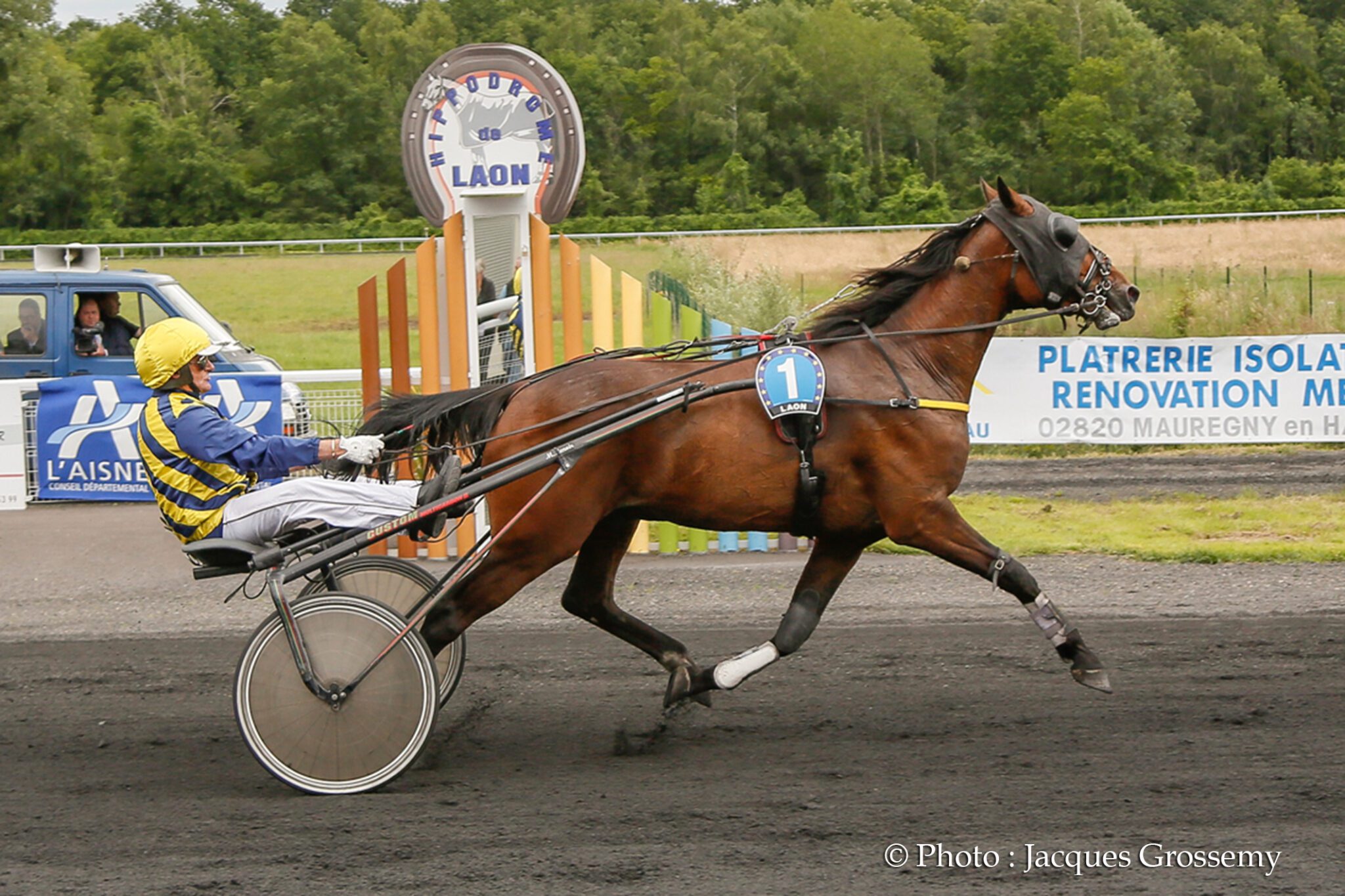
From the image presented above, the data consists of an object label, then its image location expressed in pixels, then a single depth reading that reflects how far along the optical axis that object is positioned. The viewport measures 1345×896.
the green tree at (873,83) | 49.19
